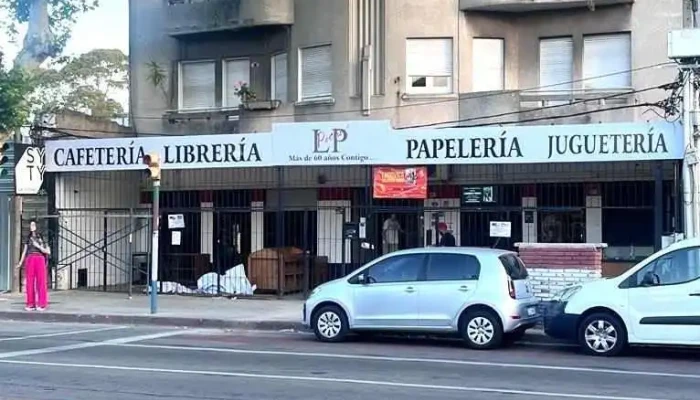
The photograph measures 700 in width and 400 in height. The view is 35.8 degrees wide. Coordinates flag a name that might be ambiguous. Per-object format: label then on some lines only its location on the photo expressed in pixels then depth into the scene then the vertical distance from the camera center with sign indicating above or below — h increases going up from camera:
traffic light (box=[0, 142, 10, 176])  24.28 +1.41
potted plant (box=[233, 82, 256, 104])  25.97 +3.00
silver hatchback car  15.48 -1.17
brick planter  18.92 -0.81
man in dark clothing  22.62 -0.39
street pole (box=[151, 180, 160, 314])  20.17 -0.62
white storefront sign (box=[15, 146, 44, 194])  24.44 +1.08
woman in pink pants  21.27 -1.02
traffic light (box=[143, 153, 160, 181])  20.33 +0.99
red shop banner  22.14 +0.75
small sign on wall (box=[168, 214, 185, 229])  24.42 -0.05
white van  14.25 -1.20
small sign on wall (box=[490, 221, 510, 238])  21.69 -0.19
